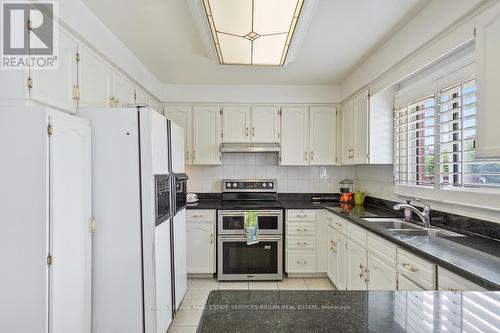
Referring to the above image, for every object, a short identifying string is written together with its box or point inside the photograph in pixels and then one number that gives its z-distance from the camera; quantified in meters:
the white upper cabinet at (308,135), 3.59
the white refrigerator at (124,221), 1.80
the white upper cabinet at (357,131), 2.79
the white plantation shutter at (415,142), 2.28
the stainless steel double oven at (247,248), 3.18
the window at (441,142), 1.81
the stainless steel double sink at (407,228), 1.93
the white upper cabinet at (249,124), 3.57
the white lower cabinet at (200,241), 3.21
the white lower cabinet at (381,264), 1.79
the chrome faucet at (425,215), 2.08
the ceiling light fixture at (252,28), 1.58
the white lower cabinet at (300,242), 3.24
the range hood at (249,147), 3.42
